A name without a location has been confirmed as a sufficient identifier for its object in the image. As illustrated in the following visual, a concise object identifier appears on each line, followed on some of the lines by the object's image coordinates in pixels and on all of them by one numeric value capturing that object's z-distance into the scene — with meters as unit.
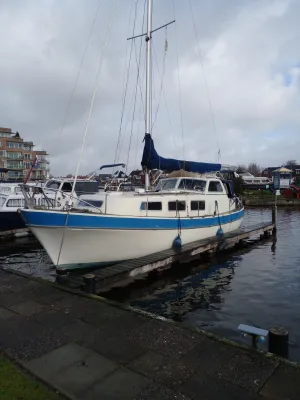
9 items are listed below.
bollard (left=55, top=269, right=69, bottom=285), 9.73
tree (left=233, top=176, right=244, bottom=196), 51.97
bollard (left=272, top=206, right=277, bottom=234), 22.77
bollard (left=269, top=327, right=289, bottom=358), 5.35
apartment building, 98.12
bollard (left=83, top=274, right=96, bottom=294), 8.66
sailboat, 11.65
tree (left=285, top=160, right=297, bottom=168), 141.10
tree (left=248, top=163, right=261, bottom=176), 166.77
